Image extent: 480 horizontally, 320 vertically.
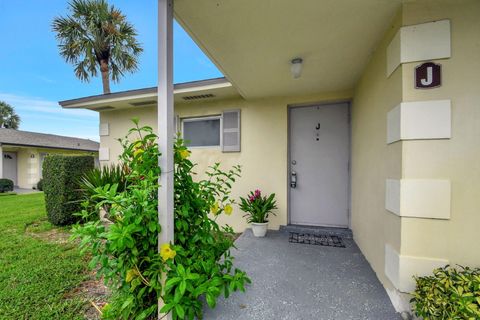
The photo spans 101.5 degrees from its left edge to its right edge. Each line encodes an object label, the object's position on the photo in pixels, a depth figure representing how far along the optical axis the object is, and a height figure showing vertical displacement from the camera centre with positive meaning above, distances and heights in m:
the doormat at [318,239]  2.75 -1.20
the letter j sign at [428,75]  1.38 +0.59
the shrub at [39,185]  10.59 -1.47
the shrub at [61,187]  4.27 -0.64
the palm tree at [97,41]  6.66 +4.29
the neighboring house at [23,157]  11.29 +0.08
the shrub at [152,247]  1.22 -0.61
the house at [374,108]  1.35 +0.48
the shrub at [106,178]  2.27 -0.23
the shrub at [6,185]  9.61 -1.34
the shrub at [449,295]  1.04 -0.79
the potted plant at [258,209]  3.09 -0.82
